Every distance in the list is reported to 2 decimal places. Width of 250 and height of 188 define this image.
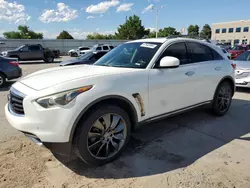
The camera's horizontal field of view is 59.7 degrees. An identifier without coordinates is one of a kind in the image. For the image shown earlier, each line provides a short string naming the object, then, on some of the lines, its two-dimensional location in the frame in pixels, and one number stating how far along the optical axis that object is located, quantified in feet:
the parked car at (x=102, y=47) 78.80
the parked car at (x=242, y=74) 24.02
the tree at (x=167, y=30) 273.68
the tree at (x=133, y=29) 198.39
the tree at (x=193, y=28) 377.71
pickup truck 67.05
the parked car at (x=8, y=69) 28.35
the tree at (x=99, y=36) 240.12
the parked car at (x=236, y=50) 71.00
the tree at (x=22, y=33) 248.52
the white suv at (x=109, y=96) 8.35
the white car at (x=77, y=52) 99.38
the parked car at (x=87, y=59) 34.63
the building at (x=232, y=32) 245.04
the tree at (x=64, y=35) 238.27
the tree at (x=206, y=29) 361.38
